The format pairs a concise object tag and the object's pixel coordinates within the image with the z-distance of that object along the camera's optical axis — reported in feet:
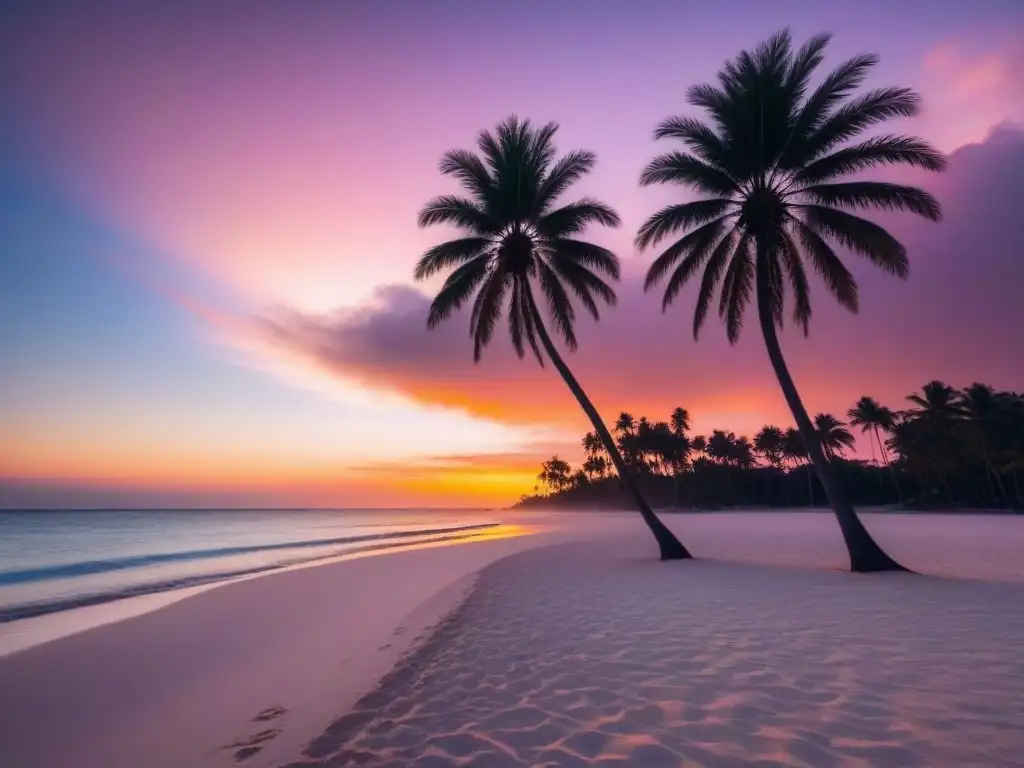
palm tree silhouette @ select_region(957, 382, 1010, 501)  166.30
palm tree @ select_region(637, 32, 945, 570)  44.27
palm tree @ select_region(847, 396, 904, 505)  229.04
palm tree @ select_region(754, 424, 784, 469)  308.81
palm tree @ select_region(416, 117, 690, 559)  61.00
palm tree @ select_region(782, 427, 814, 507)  291.38
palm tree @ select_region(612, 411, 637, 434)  362.33
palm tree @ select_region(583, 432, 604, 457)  390.62
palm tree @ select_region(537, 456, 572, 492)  500.74
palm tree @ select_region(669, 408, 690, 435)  350.64
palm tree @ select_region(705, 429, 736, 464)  322.34
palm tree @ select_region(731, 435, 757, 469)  321.93
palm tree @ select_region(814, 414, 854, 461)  263.70
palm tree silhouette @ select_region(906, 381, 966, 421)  182.50
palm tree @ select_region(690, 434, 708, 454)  336.29
